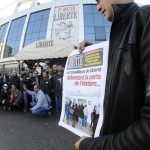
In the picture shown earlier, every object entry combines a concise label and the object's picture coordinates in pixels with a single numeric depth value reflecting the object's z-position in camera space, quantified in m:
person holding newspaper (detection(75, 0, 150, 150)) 0.53
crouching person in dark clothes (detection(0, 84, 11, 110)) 6.24
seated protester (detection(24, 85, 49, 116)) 5.13
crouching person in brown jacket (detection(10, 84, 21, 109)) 6.06
